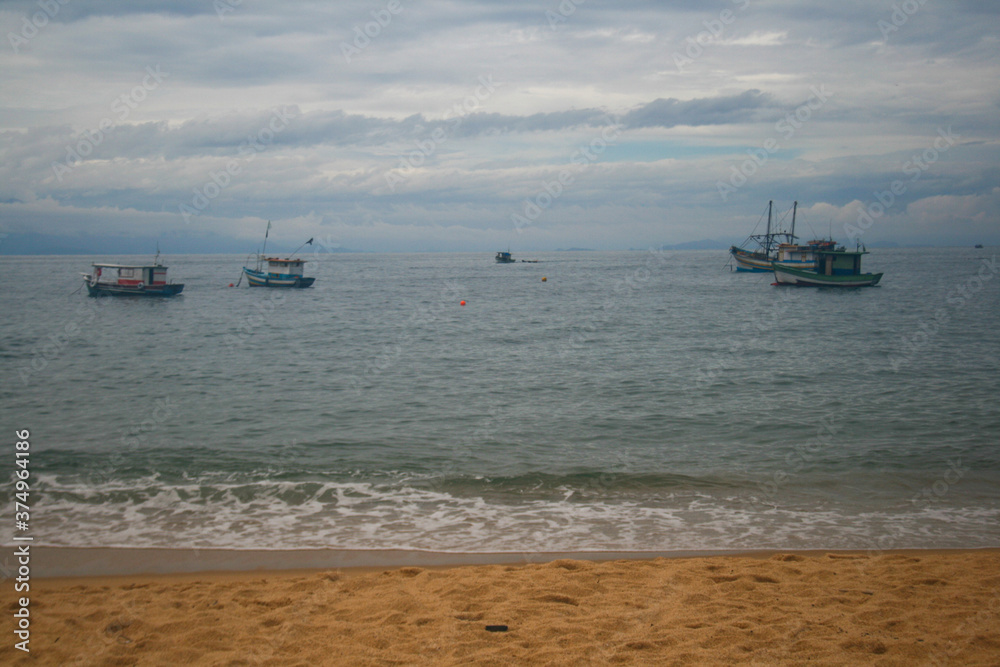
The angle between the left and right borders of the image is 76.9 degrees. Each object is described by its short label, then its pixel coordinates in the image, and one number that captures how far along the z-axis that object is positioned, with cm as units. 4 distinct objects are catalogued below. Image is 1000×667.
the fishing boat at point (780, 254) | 7062
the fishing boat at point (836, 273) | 6712
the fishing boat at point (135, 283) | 6094
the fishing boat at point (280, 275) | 7769
